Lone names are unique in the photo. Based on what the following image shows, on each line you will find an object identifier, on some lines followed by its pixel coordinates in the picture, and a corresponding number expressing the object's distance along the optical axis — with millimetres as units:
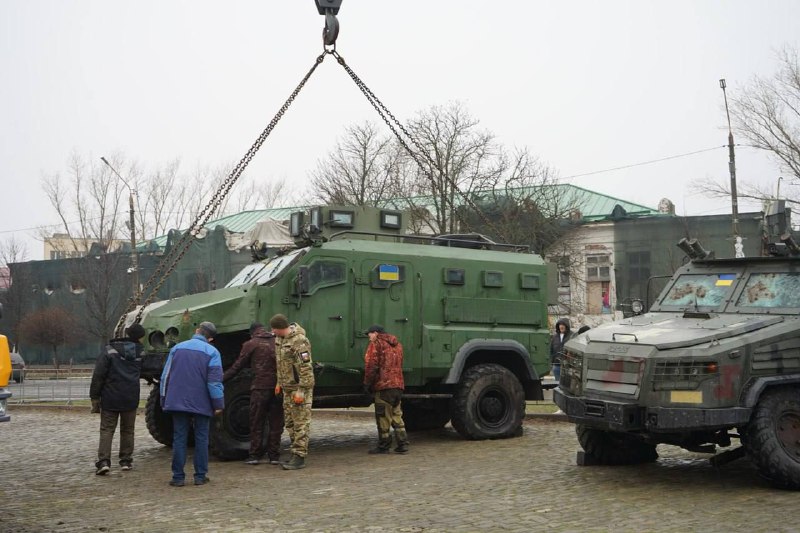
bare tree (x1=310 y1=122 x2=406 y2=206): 36781
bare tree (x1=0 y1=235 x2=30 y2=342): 43375
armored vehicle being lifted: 11422
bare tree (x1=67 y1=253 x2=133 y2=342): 38500
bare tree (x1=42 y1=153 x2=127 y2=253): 46844
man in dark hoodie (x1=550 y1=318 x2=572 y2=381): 17273
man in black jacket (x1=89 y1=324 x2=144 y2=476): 10430
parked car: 27125
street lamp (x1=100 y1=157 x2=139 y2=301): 30031
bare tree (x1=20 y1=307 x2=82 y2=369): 40625
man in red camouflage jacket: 11453
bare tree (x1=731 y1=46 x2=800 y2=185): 32528
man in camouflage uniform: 10461
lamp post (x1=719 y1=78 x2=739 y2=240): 25828
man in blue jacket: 9602
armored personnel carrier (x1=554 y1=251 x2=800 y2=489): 8500
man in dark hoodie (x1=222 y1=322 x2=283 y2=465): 10828
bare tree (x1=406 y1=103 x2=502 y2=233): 33500
